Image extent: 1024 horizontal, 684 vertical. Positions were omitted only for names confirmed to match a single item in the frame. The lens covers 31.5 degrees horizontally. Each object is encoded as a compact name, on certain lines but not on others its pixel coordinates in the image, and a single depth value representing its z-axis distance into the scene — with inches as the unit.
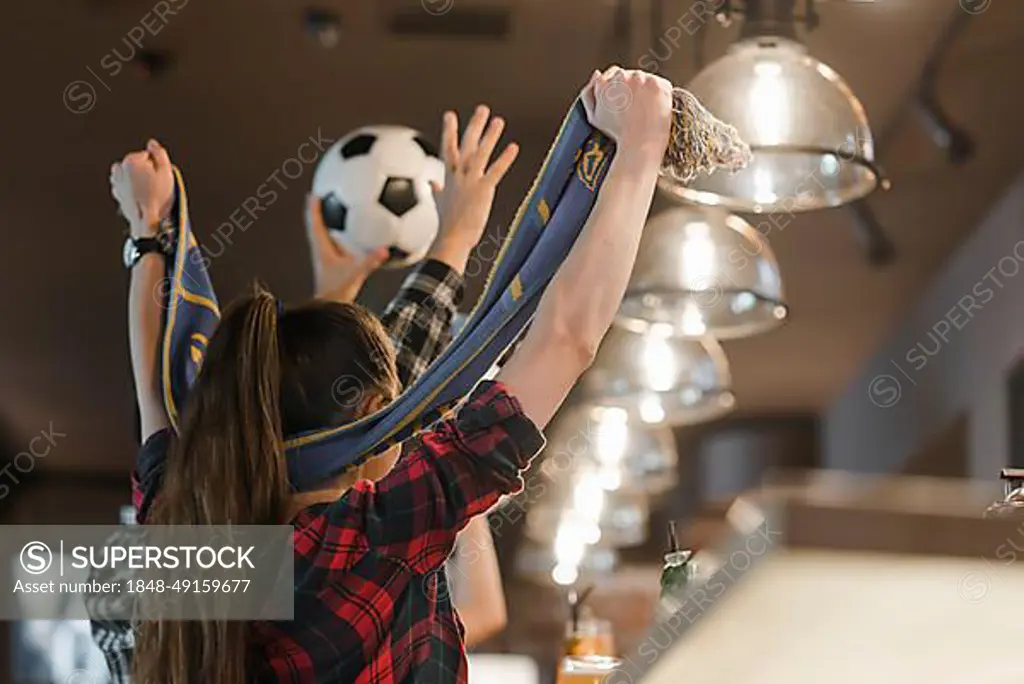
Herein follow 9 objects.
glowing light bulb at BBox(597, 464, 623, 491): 342.3
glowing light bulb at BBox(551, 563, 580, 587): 392.8
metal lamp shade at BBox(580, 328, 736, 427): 237.3
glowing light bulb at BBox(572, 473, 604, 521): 357.1
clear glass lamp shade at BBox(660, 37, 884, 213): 137.6
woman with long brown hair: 86.3
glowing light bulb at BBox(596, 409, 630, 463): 328.2
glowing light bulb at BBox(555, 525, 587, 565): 391.5
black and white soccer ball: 162.2
